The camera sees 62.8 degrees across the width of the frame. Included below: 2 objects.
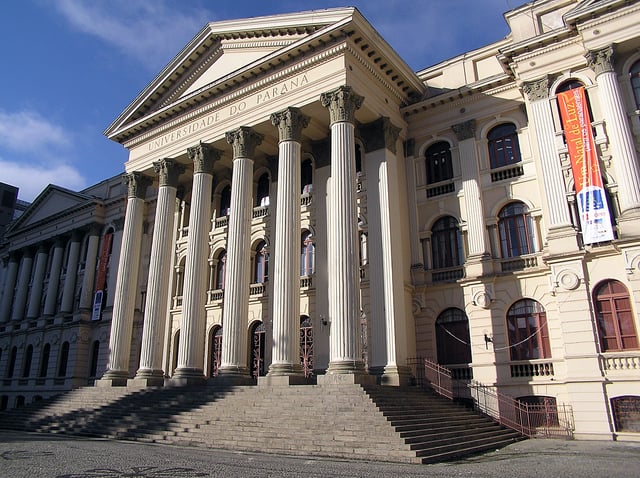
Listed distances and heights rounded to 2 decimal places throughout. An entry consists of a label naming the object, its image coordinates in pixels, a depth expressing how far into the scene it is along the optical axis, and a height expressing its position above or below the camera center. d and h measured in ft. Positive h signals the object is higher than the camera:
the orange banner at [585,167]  57.63 +23.22
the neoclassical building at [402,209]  57.98 +22.11
